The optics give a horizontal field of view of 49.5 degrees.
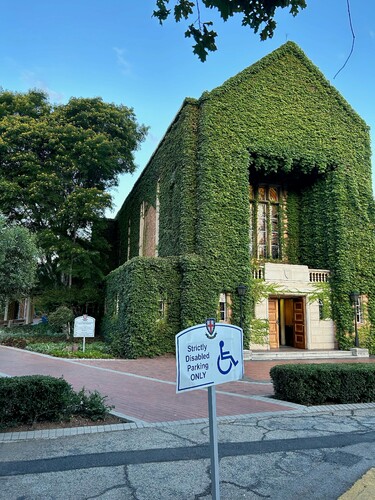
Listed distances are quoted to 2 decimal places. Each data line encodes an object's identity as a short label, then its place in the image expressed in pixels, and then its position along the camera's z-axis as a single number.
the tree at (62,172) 24.17
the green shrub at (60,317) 21.48
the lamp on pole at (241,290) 16.36
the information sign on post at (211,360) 2.98
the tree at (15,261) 9.23
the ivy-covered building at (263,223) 17.47
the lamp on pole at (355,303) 18.74
